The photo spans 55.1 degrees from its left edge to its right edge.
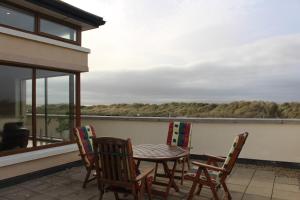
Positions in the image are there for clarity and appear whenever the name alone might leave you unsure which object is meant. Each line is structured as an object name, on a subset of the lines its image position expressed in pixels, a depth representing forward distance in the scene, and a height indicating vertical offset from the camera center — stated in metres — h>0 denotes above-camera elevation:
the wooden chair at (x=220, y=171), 4.14 -1.00
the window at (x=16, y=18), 5.31 +1.64
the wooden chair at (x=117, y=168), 3.79 -0.90
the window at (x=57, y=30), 6.12 +1.64
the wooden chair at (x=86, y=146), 5.21 -0.83
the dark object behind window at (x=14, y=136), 5.52 -0.65
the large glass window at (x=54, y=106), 6.24 -0.08
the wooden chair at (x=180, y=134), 6.37 -0.72
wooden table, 4.53 -0.86
